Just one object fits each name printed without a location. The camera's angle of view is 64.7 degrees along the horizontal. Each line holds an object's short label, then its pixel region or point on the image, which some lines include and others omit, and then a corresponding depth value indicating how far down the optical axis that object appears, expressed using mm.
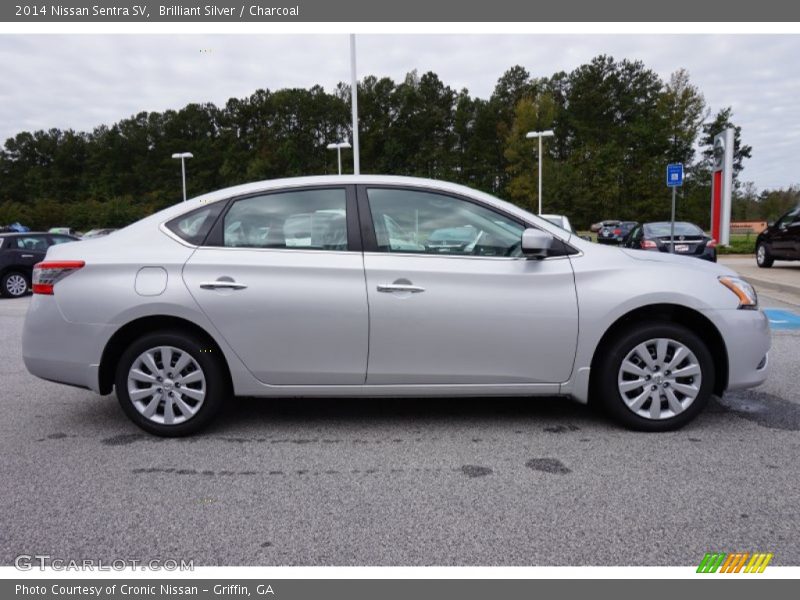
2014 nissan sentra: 3951
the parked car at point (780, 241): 15492
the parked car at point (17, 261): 14234
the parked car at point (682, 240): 15641
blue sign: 15469
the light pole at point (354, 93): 19406
